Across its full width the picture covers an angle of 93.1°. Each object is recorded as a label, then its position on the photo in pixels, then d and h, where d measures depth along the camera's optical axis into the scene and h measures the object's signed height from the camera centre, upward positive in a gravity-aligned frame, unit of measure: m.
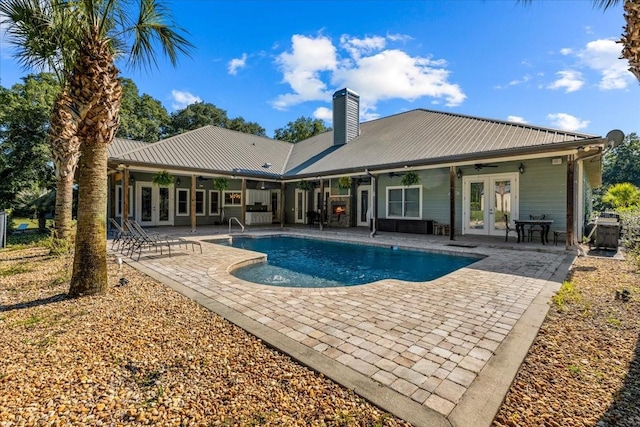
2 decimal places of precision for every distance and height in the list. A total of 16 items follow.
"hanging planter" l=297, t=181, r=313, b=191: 16.36 +1.31
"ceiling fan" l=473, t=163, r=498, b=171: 10.74 +1.59
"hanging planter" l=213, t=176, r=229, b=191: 14.57 +1.26
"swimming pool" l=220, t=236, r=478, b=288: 6.52 -1.44
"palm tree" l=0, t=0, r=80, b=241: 4.70 +2.91
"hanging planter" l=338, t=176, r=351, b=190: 14.39 +1.31
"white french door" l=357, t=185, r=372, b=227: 15.62 +0.24
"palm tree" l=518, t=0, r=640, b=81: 3.00 +1.77
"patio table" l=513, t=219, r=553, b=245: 8.84 -0.46
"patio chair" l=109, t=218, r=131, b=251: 8.59 -0.86
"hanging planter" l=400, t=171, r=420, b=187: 12.15 +1.26
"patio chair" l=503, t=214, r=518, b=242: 9.97 -0.59
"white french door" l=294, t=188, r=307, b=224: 18.44 +0.14
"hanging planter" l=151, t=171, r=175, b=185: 12.03 +1.24
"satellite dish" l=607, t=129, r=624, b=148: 7.08 +1.73
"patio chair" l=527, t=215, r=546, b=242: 9.75 -0.59
